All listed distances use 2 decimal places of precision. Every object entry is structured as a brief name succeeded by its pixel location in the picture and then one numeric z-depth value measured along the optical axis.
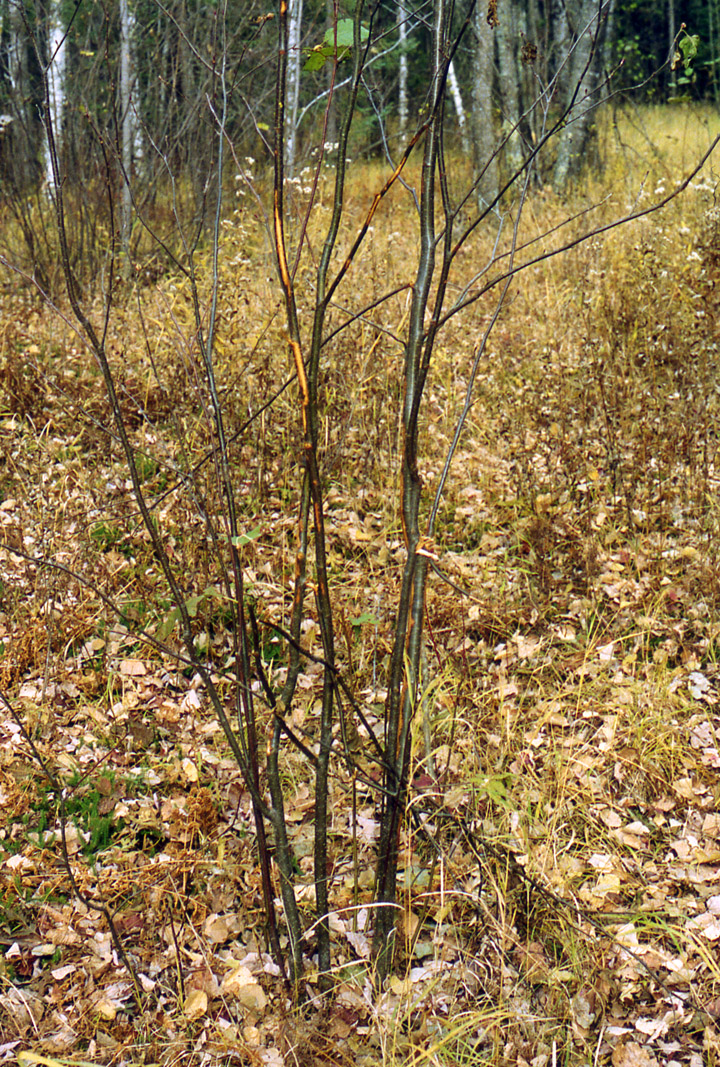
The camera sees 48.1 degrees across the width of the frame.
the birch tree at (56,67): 7.91
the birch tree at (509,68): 7.75
